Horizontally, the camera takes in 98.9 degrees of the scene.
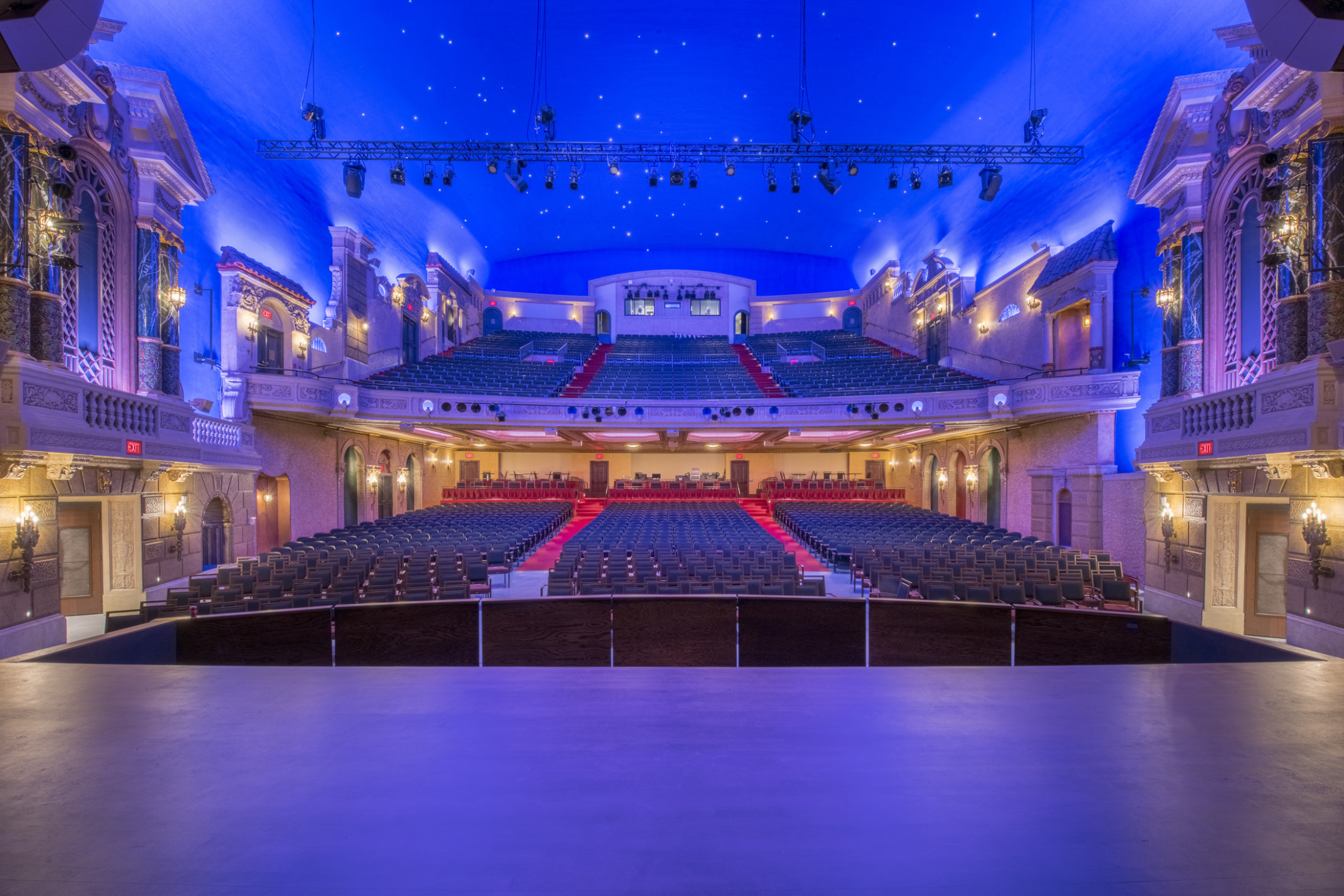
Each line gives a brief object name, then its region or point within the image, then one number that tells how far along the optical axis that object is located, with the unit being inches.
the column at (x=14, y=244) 274.2
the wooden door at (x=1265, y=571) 334.6
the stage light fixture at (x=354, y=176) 547.5
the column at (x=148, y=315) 402.9
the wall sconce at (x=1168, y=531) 380.5
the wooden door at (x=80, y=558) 372.2
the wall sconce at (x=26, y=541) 279.0
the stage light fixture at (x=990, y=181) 546.3
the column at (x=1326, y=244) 264.7
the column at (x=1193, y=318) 370.9
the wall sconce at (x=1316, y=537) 267.0
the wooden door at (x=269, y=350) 582.6
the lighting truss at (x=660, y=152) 535.2
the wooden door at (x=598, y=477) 1140.5
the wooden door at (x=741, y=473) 1152.2
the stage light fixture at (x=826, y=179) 534.0
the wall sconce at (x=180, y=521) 425.1
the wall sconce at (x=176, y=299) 431.2
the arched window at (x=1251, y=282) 330.3
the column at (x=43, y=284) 297.0
